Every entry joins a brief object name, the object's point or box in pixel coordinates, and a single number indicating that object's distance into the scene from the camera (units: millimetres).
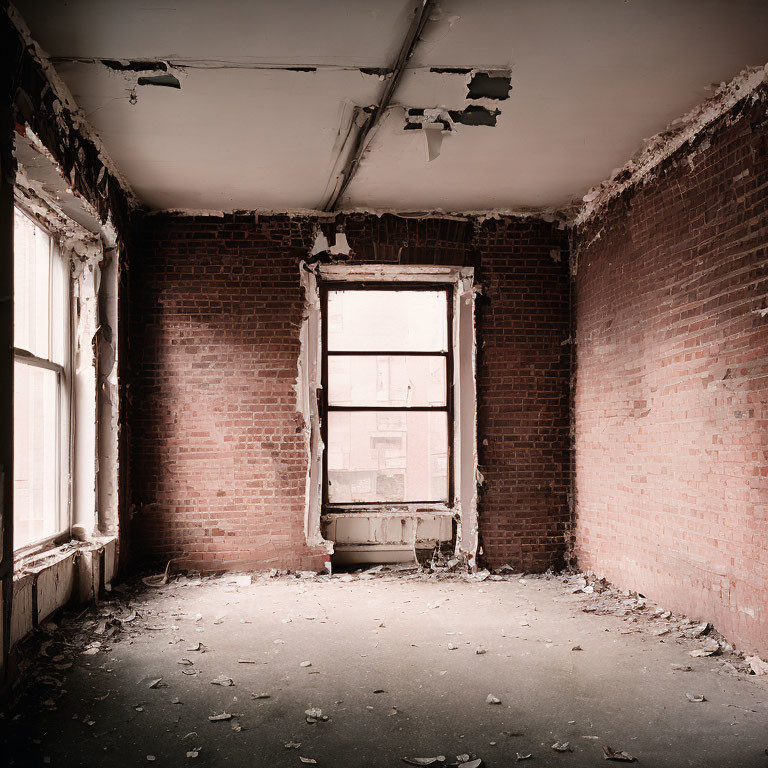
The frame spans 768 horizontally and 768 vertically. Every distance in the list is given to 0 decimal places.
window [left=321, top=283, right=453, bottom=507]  5680
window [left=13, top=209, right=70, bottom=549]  3912
